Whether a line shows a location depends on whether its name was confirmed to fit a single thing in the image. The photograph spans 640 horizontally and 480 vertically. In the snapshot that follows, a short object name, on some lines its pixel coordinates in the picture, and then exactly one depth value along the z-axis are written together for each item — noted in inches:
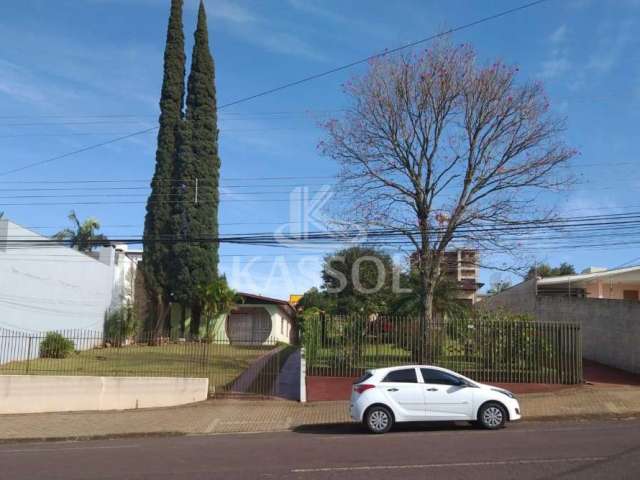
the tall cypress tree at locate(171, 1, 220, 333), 1544.0
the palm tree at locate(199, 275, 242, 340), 1552.7
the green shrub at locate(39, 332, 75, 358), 1005.1
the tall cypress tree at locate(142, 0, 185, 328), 1558.8
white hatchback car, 542.0
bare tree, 876.9
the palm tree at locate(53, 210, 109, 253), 1934.8
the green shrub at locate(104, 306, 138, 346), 1456.3
